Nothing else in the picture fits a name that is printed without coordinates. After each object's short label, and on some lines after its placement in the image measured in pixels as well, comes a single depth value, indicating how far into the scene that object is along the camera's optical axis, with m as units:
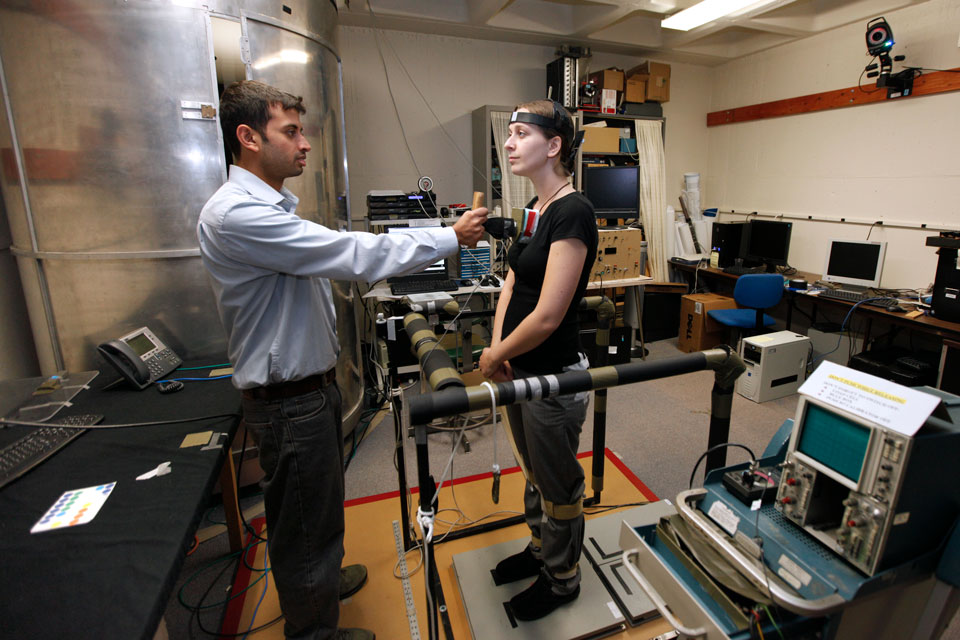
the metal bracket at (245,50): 2.15
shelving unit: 4.52
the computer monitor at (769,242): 4.17
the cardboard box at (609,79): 4.48
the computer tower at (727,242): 4.52
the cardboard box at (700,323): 4.32
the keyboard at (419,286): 3.31
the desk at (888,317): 2.81
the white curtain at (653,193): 4.87
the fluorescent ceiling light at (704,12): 3.48
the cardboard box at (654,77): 4.71
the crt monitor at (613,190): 4.52
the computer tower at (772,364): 3.49
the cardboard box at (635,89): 4.68
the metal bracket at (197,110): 2.02
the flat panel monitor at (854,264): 3.57
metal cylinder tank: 1.89
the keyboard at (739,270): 4.31
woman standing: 1.30
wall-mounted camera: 3.45
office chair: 3.66
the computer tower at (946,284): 2.82
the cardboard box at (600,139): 4.48
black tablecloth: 0.81
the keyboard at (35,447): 1.23
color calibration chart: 1.04
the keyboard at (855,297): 3.22
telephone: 1.79
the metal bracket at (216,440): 1.38
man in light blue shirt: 1.22
